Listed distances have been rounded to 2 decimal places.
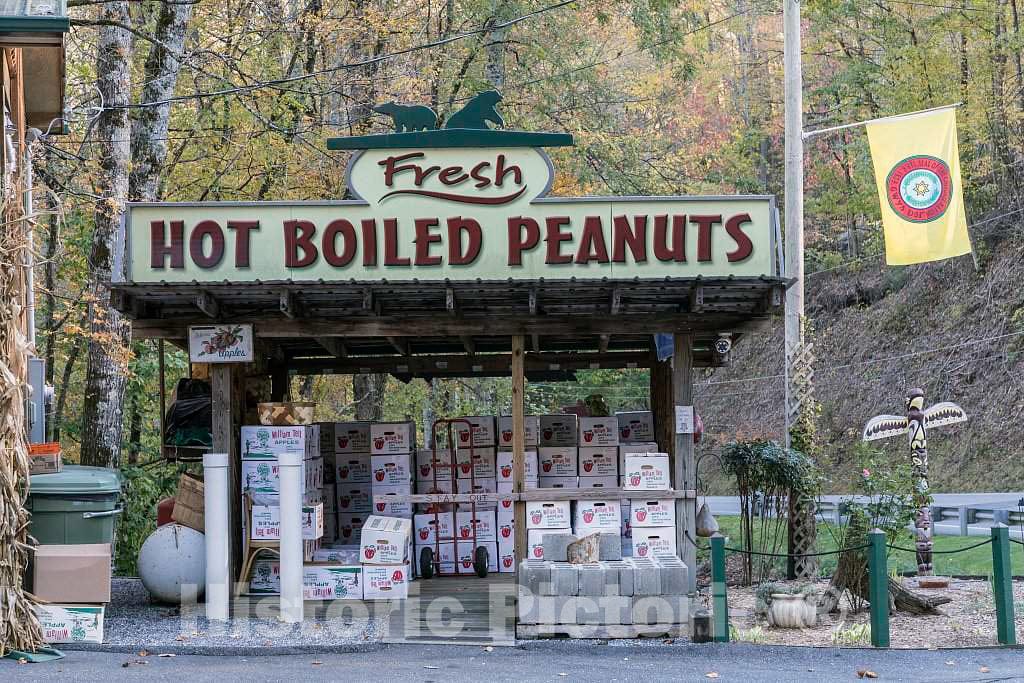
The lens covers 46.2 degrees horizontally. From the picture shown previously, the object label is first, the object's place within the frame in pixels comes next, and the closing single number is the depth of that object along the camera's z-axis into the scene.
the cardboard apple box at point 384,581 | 11.94
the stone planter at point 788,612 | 11.43
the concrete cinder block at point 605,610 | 10.38
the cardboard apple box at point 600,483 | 14.11
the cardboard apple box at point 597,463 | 14.15
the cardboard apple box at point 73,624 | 9.85
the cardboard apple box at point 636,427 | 15.27
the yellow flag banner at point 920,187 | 14.40
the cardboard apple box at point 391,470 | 14.28
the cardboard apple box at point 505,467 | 14.41
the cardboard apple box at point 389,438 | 14.27
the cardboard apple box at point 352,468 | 15.01
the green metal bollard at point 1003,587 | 10.28
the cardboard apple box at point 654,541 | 12.01
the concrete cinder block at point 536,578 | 10.38
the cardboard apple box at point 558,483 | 13.98
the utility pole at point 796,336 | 14.88
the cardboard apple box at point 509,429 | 14.46
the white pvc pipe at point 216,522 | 11.30
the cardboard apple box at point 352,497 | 14.95
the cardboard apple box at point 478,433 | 14.54
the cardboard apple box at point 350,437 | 14.97
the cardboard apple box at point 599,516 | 12.22
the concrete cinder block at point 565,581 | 10.39
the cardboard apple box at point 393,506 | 13.64
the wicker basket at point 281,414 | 12.16
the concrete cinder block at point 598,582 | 10.38
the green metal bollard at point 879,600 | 10.14
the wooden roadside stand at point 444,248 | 11.27
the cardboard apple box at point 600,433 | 14.20
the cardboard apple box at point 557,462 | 14.04
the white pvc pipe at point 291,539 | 11.07
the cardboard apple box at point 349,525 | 14.91
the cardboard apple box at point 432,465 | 14.59
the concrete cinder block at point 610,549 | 11.23
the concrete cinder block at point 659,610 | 10.39
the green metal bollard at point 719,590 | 10.07
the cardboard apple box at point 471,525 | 14.23
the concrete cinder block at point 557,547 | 11.00
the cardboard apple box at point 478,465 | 14.56
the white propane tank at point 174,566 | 11.78
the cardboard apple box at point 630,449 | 13.80
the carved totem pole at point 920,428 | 14.11
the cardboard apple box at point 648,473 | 12.22
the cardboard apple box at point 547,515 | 12.20
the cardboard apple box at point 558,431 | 15.08
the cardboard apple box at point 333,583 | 11.93
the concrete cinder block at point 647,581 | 10.41
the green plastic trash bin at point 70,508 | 10.06
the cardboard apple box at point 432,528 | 14.20
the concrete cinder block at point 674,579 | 10.43
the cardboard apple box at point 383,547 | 11.94
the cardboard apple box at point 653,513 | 12.10
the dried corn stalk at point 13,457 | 9.34
